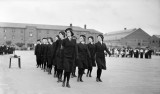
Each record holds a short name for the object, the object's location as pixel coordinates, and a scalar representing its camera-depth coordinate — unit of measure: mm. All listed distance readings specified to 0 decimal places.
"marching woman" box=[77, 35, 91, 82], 6827
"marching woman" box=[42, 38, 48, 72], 8937
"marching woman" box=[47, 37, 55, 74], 8121
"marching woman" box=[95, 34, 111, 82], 6744
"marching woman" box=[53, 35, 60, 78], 6713
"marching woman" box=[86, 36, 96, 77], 7363
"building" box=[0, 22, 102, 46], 59111
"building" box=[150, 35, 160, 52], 62397
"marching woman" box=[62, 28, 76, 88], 5625
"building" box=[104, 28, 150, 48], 59279
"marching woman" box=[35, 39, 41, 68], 10142
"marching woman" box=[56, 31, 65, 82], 5735
